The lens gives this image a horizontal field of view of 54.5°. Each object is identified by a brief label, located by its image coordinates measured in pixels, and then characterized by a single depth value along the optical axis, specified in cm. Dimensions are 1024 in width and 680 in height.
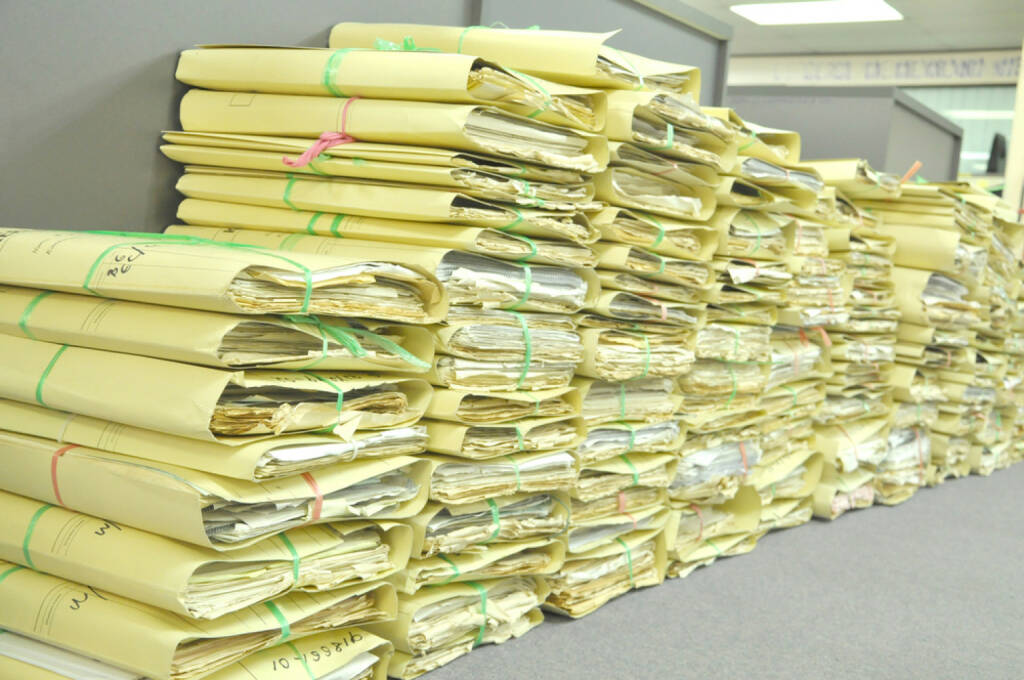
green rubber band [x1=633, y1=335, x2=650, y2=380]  249
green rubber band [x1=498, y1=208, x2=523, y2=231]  204
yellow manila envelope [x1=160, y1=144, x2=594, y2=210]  193
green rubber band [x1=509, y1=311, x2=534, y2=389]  212
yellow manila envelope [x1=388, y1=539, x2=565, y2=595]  197
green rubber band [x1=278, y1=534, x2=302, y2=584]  162
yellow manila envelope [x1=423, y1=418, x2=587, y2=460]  199
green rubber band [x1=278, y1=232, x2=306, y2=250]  205
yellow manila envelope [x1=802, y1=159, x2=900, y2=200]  356
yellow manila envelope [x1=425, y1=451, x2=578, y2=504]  200
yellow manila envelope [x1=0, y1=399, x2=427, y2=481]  148
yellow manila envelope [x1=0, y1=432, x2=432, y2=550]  146
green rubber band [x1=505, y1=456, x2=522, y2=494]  214
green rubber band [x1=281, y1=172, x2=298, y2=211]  206
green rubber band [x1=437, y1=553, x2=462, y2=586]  204
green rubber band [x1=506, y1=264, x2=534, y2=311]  211
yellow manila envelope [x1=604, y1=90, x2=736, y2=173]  226
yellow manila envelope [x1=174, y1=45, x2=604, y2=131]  191
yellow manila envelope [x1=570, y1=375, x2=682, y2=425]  240
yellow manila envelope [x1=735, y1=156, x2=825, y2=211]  285
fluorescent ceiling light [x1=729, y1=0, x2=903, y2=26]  770
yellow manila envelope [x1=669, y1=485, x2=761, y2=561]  287
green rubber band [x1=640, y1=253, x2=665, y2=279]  251
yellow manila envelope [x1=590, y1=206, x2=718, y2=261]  236
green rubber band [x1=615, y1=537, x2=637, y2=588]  260
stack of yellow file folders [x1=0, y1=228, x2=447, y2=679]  147
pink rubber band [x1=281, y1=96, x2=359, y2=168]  198
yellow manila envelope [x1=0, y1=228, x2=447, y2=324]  148
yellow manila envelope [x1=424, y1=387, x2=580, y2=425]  198
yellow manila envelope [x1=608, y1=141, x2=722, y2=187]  238
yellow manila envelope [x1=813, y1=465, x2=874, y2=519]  366
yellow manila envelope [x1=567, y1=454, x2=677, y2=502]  243
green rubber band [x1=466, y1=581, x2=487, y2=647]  214
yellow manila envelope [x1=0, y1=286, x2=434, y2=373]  150
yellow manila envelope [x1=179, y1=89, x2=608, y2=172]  190
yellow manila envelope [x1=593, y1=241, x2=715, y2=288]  240
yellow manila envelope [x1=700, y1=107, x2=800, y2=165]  266
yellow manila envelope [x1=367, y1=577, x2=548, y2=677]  196
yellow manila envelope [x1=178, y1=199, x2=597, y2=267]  196
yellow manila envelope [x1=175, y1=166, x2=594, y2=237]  194
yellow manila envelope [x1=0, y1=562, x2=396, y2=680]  144
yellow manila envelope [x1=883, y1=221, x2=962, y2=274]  389
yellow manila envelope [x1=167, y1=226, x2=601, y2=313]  196
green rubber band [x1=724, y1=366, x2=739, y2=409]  296
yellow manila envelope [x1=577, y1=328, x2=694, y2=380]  235
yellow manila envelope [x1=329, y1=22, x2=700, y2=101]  214
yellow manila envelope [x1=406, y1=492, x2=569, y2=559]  197
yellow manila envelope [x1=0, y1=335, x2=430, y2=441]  146
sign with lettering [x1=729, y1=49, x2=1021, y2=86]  933
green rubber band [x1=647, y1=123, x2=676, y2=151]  241
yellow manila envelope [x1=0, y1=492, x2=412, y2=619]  145
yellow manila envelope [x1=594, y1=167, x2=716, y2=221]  236
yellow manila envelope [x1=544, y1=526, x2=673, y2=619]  240
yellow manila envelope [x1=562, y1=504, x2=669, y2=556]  244
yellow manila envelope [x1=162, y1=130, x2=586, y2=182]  192
